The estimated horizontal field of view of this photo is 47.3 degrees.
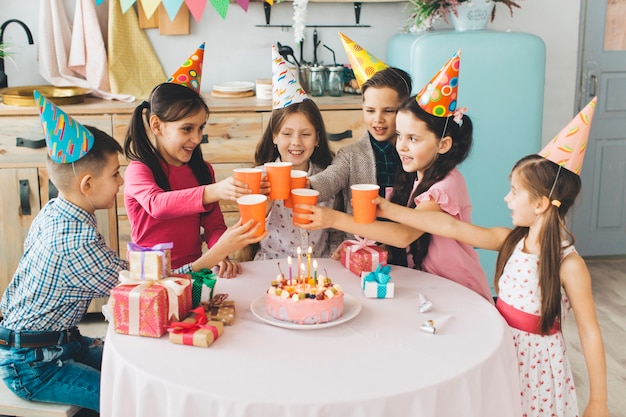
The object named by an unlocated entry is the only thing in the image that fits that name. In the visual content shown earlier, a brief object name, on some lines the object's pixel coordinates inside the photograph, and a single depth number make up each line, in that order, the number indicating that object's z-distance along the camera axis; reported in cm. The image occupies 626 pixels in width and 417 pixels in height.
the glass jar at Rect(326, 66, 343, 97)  386
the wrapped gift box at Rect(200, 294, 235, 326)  172
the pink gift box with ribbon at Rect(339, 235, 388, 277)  207
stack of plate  384
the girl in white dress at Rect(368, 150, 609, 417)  186
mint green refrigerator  358
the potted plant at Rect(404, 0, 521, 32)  371
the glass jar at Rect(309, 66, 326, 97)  385
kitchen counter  348
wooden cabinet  350
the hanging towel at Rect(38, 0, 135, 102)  387
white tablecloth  138
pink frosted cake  170
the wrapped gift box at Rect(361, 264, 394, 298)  191
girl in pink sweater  222
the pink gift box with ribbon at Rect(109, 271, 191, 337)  164
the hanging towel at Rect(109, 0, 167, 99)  391
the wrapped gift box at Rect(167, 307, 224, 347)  158
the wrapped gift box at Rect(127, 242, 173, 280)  172
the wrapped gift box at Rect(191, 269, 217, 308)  184
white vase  370
